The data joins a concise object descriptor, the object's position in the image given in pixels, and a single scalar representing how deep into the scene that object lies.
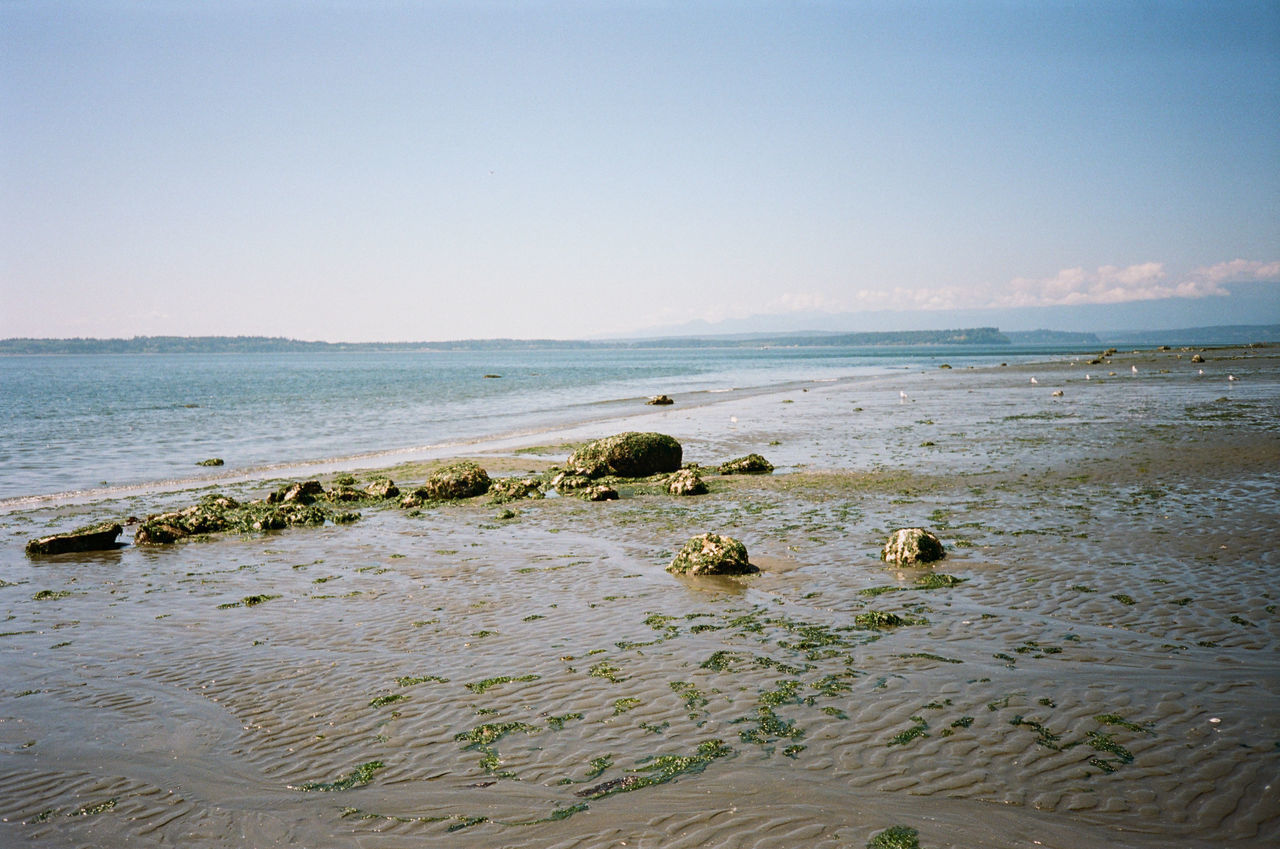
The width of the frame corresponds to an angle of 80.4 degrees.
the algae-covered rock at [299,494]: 19.30
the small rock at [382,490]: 19.88
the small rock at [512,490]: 19.50
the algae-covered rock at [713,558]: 11.82
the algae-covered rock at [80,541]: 14.89
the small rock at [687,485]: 19.30
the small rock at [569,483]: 20.45
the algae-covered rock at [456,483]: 19.61
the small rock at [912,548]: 11.77
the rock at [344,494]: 19.56
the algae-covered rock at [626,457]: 22.36
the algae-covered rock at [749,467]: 22.14
